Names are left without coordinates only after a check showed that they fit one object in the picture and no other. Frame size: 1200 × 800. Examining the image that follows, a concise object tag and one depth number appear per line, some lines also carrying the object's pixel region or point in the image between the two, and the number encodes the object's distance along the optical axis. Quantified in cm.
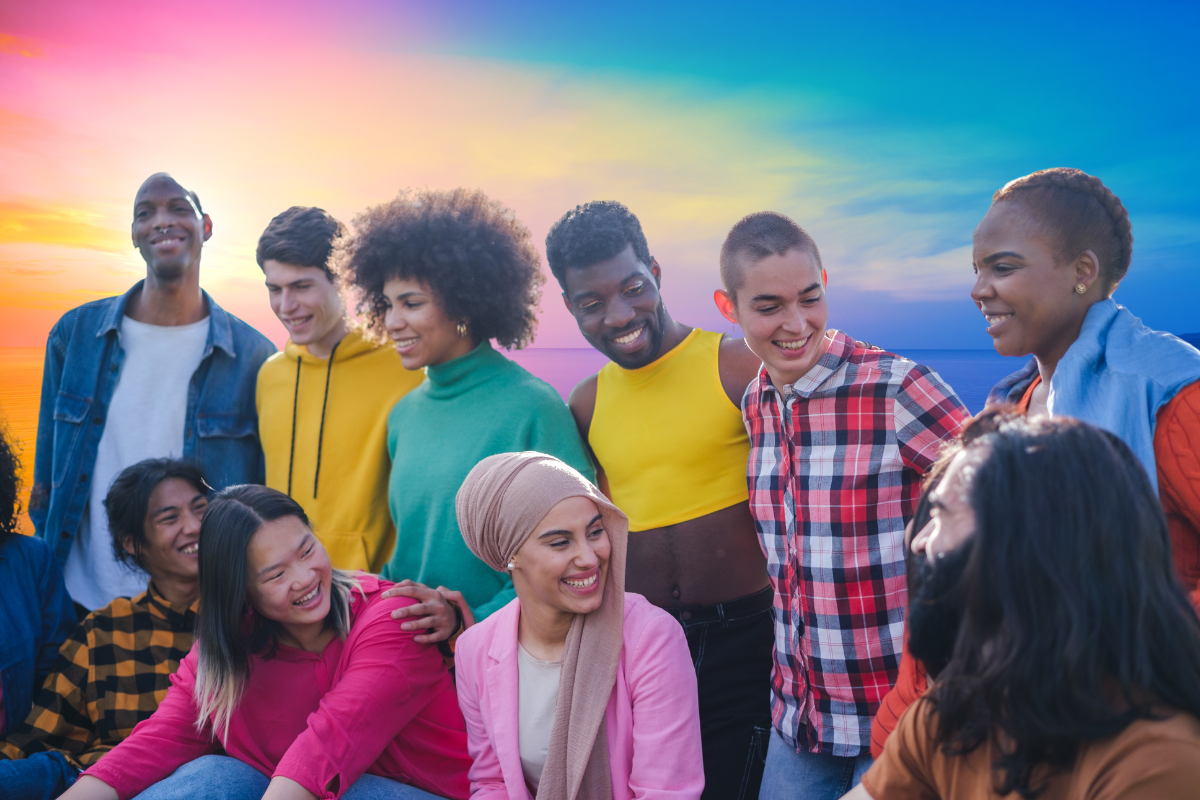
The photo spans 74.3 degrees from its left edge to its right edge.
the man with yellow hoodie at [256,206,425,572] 371
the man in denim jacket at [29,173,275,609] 423
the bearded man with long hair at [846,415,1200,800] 139
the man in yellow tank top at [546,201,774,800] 313
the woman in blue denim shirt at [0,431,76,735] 347
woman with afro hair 328
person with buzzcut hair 253
